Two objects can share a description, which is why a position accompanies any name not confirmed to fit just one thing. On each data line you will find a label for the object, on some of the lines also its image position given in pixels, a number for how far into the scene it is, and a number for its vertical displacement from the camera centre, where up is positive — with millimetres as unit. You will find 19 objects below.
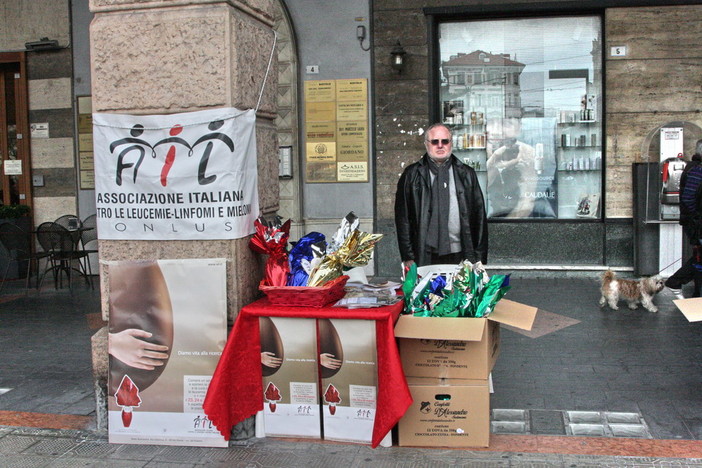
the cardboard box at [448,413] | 4324 -1307
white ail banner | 4594 +44
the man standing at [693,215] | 7871 -409
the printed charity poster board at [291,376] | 4430 -1118
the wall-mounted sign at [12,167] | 11609 +255
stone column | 4547 +672
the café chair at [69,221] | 11156 -542
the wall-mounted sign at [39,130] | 11453 +793
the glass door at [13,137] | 11555 +707
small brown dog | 8031 -1176
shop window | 10547 +915
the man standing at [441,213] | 5617 -249
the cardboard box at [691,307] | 4496 -777
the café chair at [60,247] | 10094 -844
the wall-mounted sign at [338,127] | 10578 +720
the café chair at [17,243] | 9875 -747
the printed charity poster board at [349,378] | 4332 -1110
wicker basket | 4391 -645
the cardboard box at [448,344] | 4176 -914
